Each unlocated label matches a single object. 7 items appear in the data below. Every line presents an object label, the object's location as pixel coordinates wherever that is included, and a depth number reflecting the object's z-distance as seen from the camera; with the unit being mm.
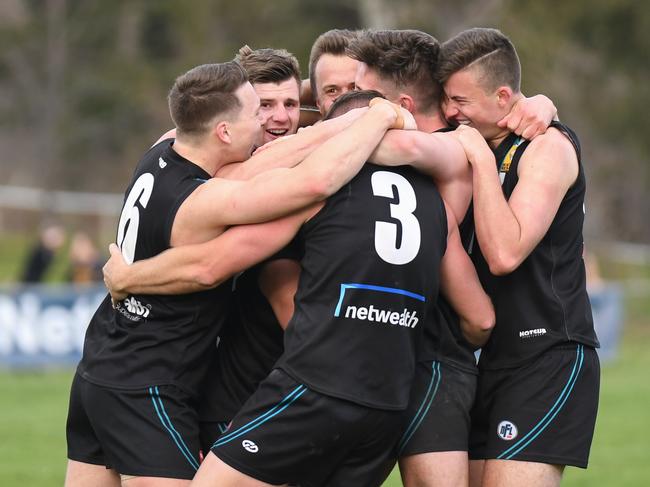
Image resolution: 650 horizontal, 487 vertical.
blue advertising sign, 36906
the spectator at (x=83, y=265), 43094
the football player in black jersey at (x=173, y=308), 10672
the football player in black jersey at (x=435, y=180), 10656
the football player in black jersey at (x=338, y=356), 9945
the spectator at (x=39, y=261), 43406
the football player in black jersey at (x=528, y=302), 11070
